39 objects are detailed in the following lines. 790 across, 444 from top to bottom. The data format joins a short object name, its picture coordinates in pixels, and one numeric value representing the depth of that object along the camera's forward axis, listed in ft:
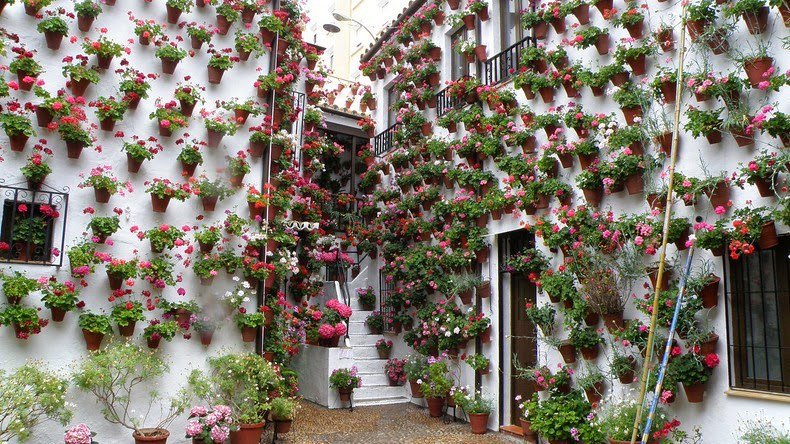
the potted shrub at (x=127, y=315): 23.34
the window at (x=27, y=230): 22.40
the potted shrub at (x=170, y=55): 26.08
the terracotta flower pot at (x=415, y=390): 33.60
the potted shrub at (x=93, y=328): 22.68
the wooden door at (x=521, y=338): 27.78
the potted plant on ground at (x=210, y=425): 22.66
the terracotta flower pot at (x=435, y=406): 31.14
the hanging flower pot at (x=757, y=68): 18.63
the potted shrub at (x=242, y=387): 24.07
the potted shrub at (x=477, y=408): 28.12
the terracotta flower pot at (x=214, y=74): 27.58
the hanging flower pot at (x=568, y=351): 24.14
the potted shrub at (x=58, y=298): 22.02
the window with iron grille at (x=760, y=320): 18.25
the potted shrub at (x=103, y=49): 24.44
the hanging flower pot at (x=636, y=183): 22.45
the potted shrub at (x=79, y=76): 23.93
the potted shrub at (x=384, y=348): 36.81
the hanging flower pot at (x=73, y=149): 23.63
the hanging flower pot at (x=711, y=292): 19.41
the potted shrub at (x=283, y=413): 25.58
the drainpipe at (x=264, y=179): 27.35
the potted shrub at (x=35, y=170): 22.43
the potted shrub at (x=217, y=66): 27.37
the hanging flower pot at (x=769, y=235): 17.87
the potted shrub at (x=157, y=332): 24.08
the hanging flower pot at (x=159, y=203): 25.23
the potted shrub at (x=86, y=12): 24.45
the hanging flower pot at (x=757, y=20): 18.98
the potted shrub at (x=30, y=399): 19.67
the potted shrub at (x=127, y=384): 22.06
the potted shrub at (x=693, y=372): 19.10
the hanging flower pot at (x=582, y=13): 25.50
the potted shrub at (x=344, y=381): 32.19
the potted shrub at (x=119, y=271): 23.36
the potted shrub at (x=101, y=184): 23.75
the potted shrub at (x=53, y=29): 23.58
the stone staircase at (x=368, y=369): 34.24
